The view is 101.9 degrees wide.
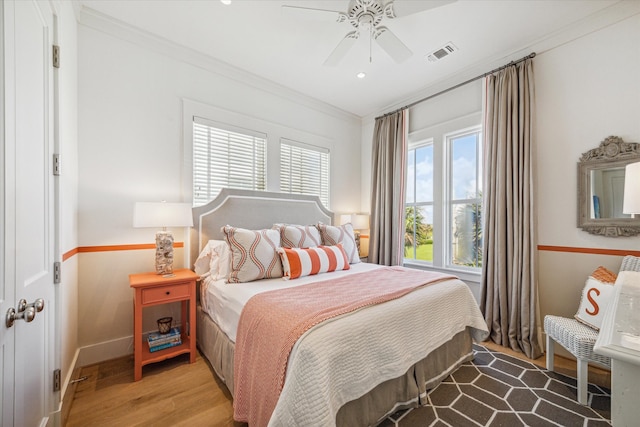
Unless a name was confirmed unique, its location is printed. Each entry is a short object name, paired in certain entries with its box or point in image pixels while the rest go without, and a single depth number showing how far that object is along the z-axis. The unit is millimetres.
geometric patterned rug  1563
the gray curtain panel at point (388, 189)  3600
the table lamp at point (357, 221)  3764
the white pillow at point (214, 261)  2289
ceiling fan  1704
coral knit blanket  1247
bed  1135
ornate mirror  2051
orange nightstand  1960
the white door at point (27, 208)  914
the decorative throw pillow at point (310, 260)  2250
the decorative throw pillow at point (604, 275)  1954
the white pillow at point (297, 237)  2607
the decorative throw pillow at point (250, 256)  2139
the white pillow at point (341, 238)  2869
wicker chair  1707
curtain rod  2519
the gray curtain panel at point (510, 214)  2416
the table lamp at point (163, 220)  2072
